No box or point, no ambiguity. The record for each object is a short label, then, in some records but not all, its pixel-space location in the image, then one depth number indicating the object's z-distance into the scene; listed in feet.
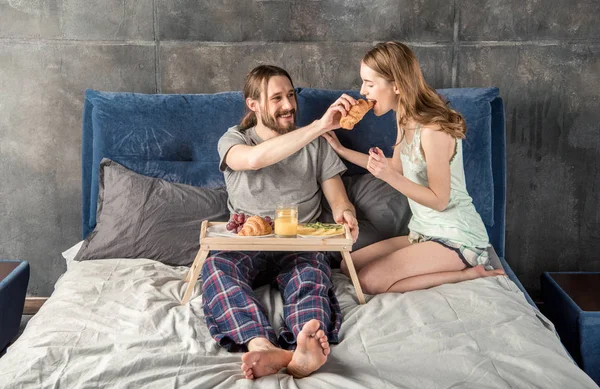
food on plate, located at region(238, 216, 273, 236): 7.64
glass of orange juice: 7.71
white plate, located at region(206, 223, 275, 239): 7.72
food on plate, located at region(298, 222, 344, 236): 7.93
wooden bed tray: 7.45
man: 6.41
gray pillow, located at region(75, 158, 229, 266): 8.92
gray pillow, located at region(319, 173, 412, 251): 9.16
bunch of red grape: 7.89
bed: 5.98
